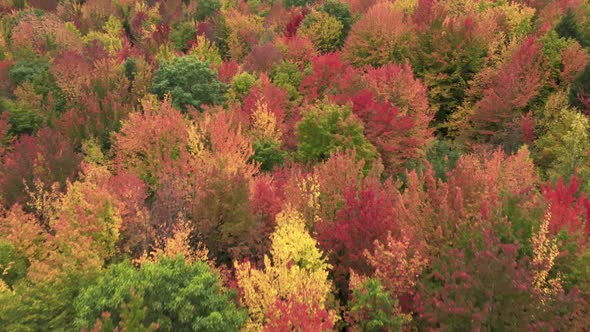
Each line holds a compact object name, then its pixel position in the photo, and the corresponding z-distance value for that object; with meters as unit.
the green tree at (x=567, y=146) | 36.38
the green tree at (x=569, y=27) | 48.62
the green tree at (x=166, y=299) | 16.88
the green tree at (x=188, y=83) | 43.47
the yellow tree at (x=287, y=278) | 19.14
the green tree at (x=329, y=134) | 34.38
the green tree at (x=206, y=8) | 85.31
